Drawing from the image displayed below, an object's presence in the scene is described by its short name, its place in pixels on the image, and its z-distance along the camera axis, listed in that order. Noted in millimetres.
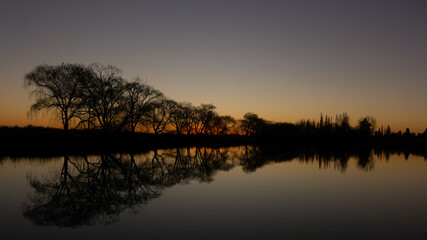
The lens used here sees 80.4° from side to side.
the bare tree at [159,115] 61031
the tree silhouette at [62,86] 39250
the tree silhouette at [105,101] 43844
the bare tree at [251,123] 139500
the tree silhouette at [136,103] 53688
